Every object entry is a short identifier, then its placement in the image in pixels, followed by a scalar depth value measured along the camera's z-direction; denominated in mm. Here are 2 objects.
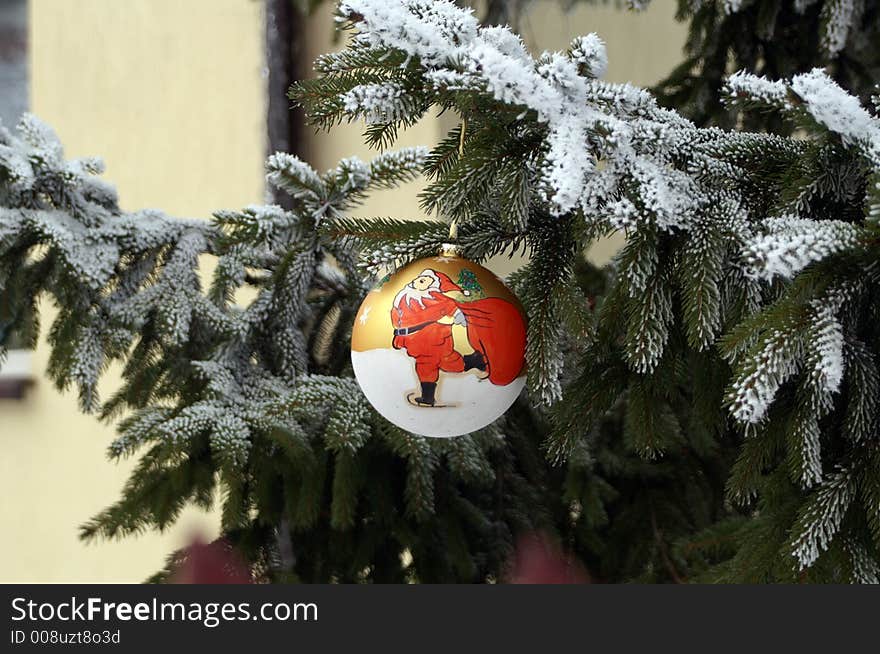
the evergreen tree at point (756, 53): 1850
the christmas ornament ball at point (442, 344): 1395
